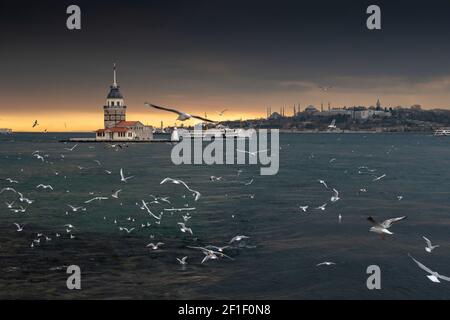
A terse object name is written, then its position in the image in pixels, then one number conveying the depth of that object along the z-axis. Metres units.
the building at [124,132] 188.50
